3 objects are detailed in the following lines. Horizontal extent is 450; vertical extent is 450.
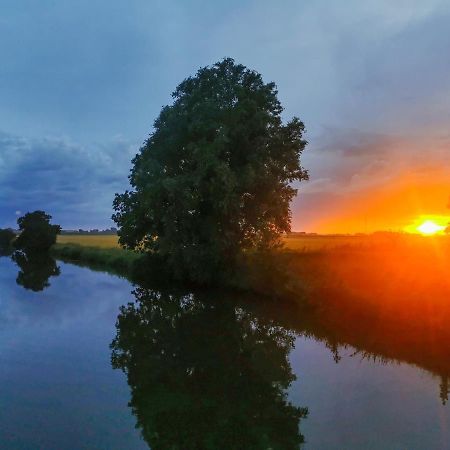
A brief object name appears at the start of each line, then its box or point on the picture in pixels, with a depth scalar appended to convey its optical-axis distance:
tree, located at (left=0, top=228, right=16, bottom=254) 118.88
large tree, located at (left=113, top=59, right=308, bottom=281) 31.45
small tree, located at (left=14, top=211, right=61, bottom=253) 93.00
